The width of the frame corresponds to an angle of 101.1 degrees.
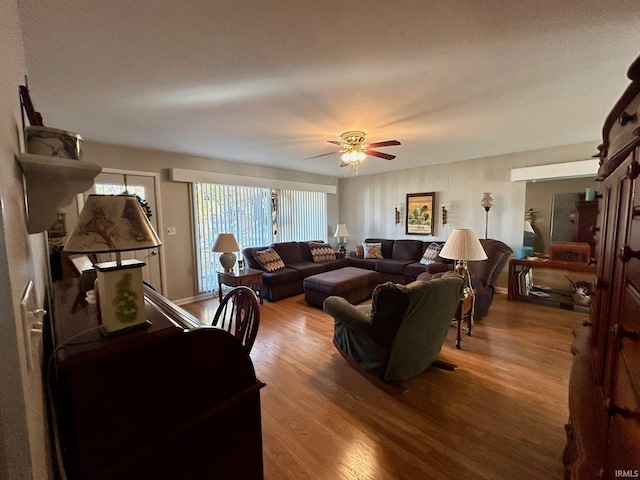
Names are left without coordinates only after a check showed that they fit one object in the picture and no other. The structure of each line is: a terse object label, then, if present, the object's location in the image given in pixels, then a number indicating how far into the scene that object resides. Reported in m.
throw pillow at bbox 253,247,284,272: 4.54
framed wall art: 5.37
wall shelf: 0.80
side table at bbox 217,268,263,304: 3.99
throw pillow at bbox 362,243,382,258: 5.57
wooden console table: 3.73
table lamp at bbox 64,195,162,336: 0.80
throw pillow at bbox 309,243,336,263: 5.45
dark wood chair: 1.48
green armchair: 1.89
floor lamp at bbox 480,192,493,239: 4.39
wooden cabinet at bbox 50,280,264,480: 0.76
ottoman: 3.80
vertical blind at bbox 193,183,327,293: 4.53
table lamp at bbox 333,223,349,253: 6.21
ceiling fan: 3.06
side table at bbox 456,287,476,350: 2.72
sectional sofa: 4.40
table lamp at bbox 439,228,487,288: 2.53
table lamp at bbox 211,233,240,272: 3.95
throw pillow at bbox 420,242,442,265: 4.75
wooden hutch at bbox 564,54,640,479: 0.67
